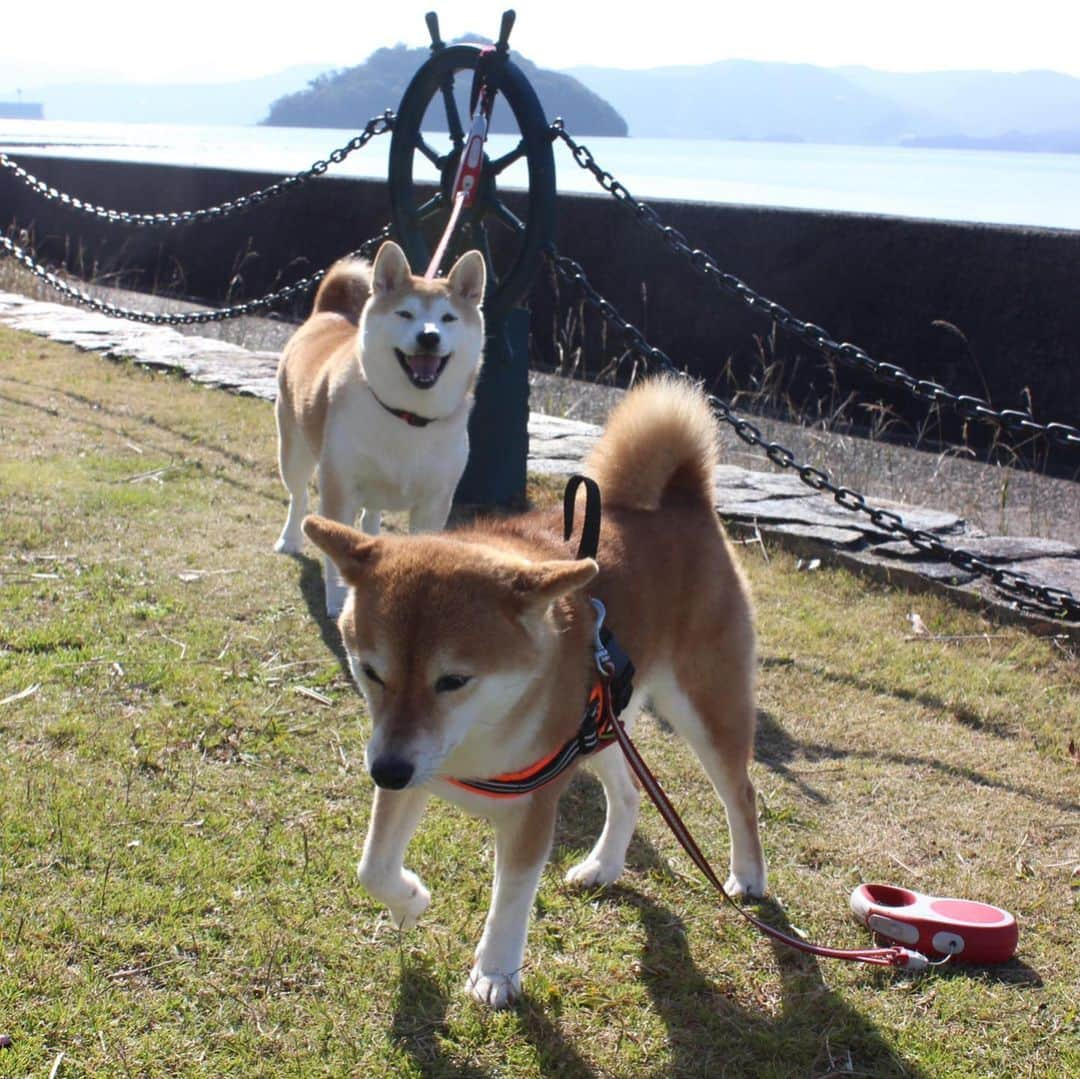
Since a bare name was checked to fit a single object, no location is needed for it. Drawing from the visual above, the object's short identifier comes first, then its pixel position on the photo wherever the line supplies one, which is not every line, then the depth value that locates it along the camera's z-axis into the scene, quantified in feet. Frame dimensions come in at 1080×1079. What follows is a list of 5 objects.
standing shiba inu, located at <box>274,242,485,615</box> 15.01
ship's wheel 16.72
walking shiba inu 7.49
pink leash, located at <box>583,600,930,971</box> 8.29
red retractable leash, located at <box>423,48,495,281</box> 16.89
